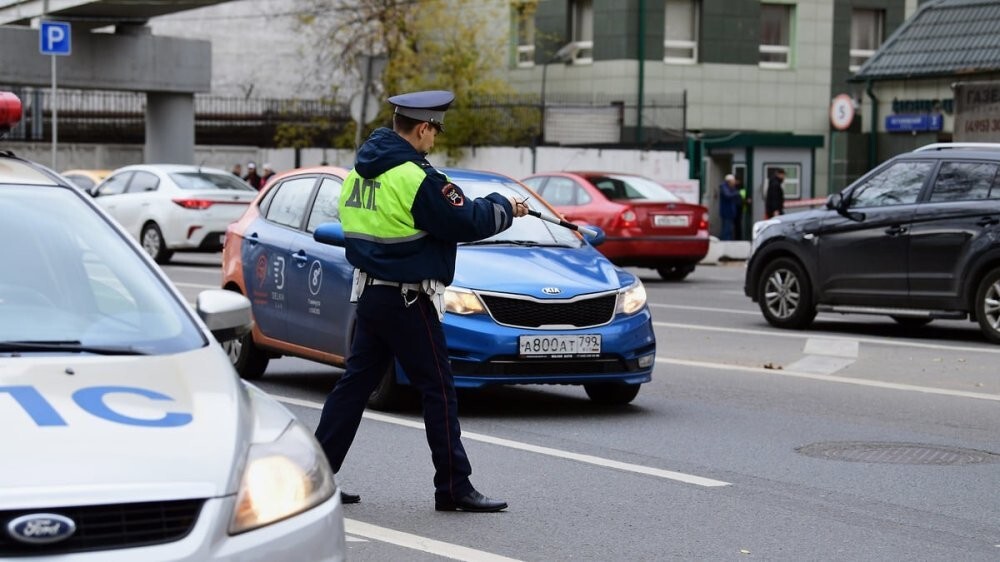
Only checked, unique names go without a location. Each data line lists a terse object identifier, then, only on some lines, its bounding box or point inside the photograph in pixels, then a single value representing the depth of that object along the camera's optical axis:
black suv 15.43
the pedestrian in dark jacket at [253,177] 38.09
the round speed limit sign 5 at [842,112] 33.81
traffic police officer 7.23
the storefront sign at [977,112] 24.97
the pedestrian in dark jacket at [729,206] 34.12
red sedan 23.92
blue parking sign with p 28.30
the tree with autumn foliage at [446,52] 37.53
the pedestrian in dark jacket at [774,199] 34.06
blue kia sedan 10.11
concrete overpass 33.12
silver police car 4.02
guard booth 37.56
